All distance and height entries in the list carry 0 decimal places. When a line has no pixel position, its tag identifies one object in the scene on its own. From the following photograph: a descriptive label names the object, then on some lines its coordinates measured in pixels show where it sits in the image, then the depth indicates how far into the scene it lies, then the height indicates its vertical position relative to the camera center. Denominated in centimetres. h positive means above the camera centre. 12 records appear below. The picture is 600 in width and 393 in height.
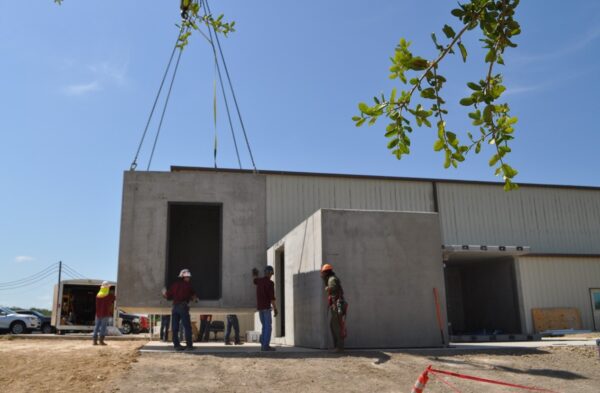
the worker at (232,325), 1374 -16
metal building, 1218 +286
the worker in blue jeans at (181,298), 1083 +41
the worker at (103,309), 1377 +30
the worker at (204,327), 1739 -24
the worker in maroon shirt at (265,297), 1097 +40
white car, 2677 +7
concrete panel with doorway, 1183 +186
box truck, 2452 +76
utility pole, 2439 +70
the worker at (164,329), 1712 -27
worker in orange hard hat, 1023 +13
